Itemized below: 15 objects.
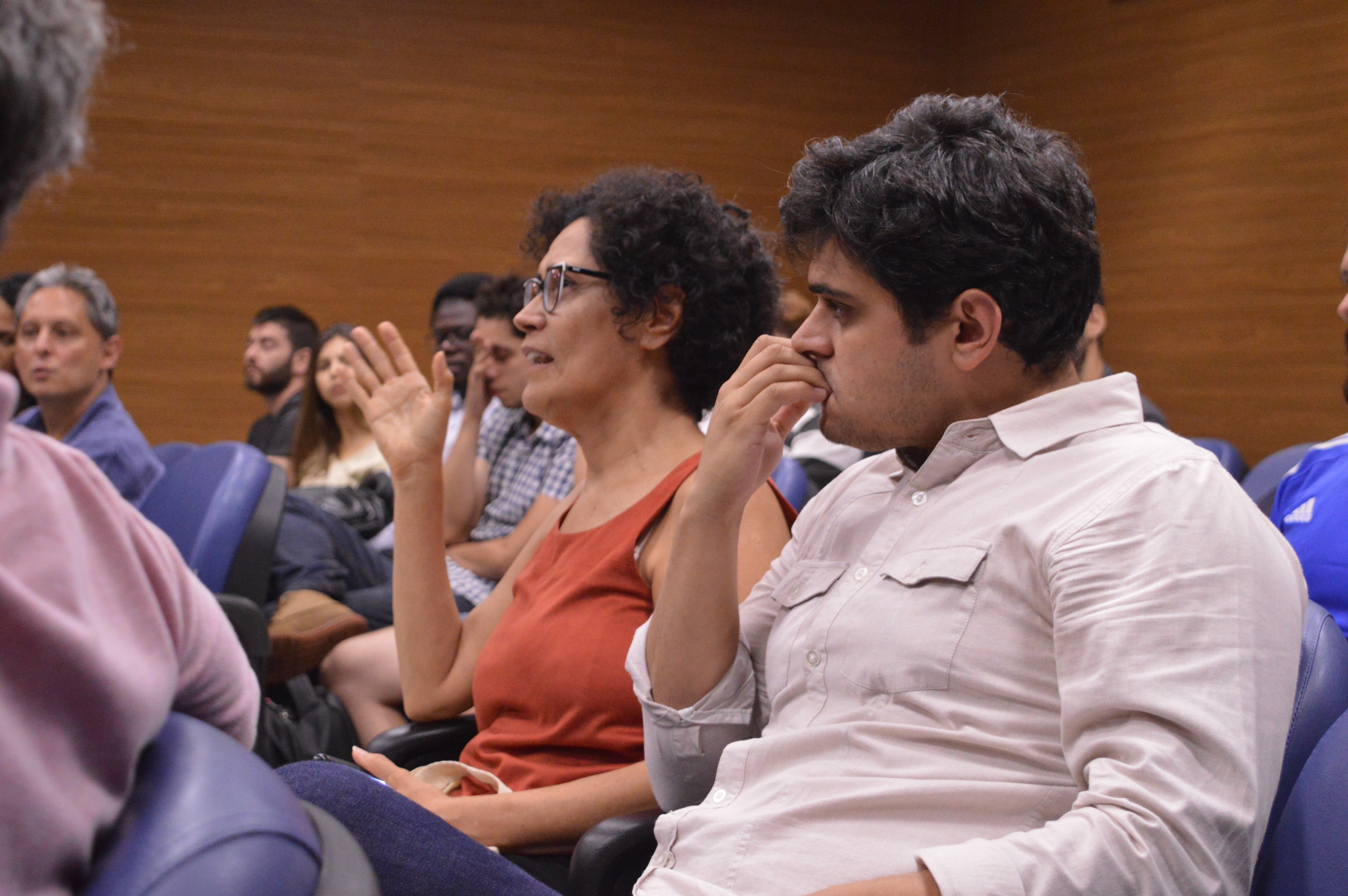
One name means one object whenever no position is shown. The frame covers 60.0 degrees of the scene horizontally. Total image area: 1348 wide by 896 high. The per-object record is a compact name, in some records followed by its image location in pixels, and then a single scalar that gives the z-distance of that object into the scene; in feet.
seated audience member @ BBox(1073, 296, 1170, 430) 9.00
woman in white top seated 14.55
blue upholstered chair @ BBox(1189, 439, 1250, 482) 13.43
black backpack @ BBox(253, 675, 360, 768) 8.33
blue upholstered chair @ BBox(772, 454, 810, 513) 7.42
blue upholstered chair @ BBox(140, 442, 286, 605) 8.68
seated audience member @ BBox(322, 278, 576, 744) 9.08
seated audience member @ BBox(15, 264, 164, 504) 10.60
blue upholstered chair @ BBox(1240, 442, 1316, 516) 9.60
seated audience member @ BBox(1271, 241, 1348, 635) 5.10
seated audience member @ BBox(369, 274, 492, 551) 14.34
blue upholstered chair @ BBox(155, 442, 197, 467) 11.07
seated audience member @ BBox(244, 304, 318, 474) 18.12
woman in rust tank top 5.00
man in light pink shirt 3.01
